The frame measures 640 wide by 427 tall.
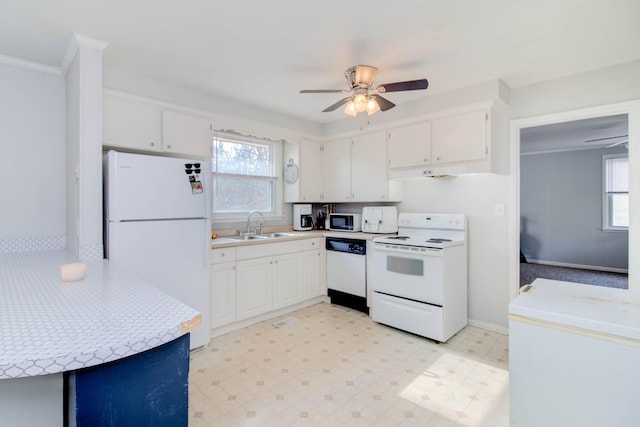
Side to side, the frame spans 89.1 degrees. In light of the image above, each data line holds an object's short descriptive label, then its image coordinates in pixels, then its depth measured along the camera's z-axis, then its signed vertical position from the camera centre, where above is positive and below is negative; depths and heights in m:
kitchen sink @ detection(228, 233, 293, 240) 3.56 -0.28
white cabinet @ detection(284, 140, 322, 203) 4.09 +0.51
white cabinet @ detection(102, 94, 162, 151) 2.58 +0.73
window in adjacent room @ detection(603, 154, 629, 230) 5.57 +0.32
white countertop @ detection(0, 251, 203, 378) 0.80 -0.34
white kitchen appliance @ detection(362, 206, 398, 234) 3.71 -0.10
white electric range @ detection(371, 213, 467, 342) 2.86 -0.63
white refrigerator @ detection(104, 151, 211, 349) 2.28 -0.08
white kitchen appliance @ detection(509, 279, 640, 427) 1.15 -0.56
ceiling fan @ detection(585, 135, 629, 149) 4.98 +1.14
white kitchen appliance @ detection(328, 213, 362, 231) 3.96 -0.13
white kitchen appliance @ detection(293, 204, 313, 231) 4.15 -0.08
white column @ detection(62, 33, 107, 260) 2.16 +0.46
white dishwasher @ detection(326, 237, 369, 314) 3.58 -0.69
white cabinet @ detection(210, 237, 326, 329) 2.99 -0.68
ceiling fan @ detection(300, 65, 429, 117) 2.37 +0.86
